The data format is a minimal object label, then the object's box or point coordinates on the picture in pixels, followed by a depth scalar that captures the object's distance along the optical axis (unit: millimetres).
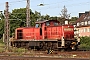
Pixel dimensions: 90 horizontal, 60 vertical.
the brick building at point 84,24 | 78312
